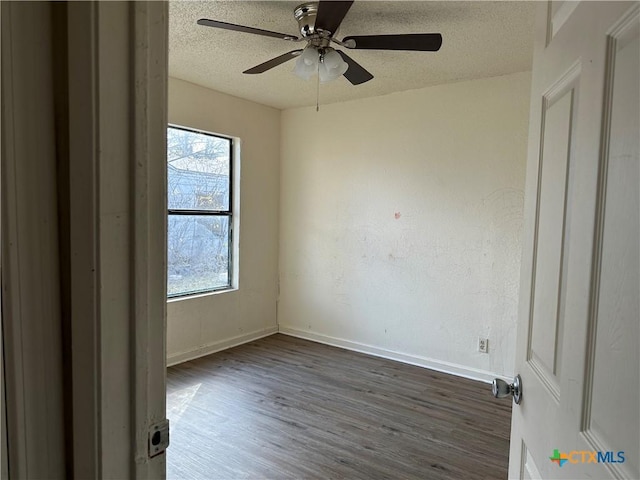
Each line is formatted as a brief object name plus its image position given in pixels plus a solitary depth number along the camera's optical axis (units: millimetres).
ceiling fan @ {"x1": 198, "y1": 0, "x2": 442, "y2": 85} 2016
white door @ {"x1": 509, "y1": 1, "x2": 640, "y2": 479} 610
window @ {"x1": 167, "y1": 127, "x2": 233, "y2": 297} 3574
